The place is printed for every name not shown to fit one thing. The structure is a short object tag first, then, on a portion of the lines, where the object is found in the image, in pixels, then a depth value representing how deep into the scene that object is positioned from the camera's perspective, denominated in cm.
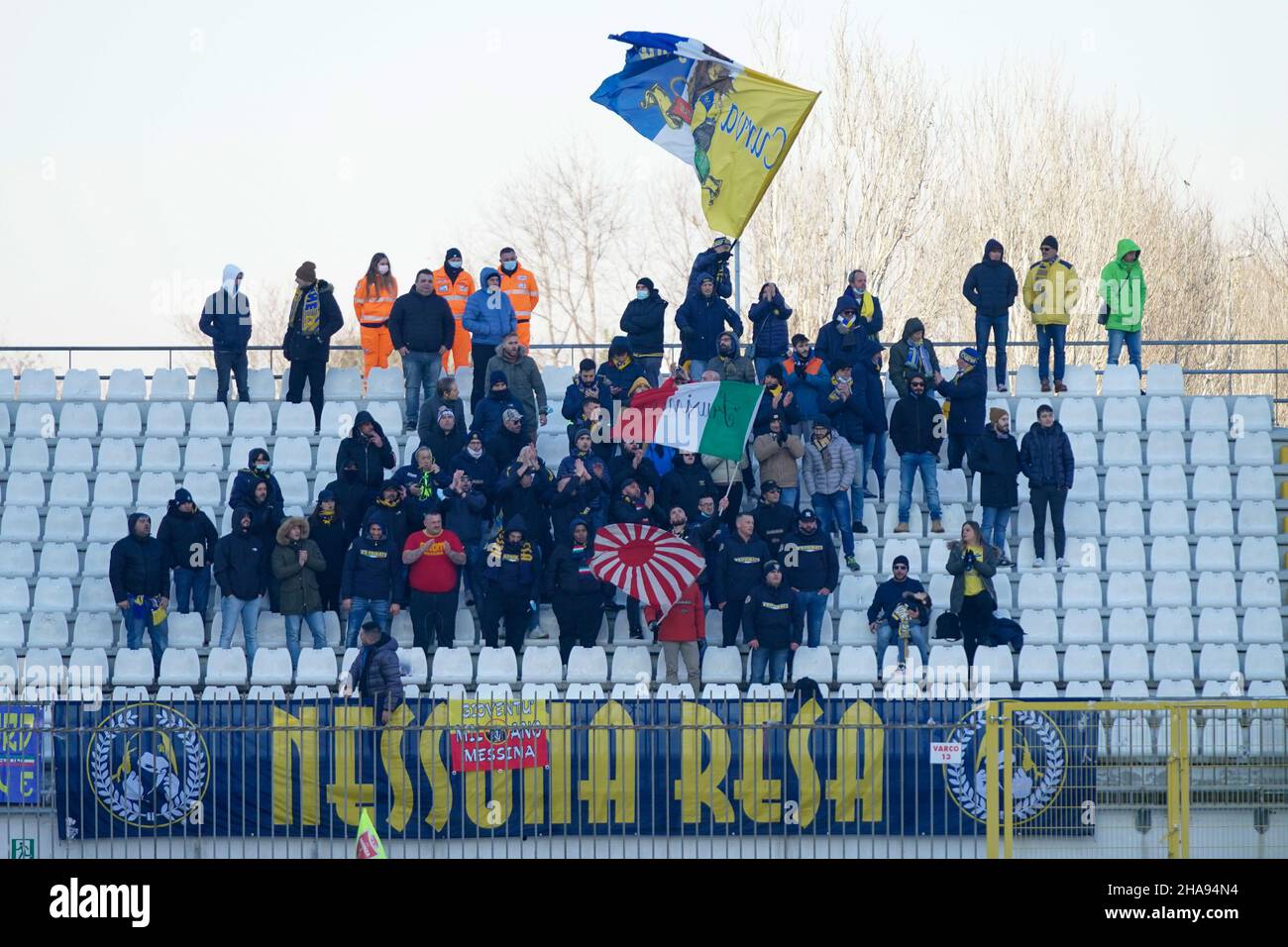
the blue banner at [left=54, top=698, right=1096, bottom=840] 1733
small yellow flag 1449
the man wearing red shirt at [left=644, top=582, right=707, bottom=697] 1953
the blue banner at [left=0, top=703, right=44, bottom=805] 1786
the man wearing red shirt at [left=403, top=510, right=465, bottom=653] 1995
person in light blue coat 2253
